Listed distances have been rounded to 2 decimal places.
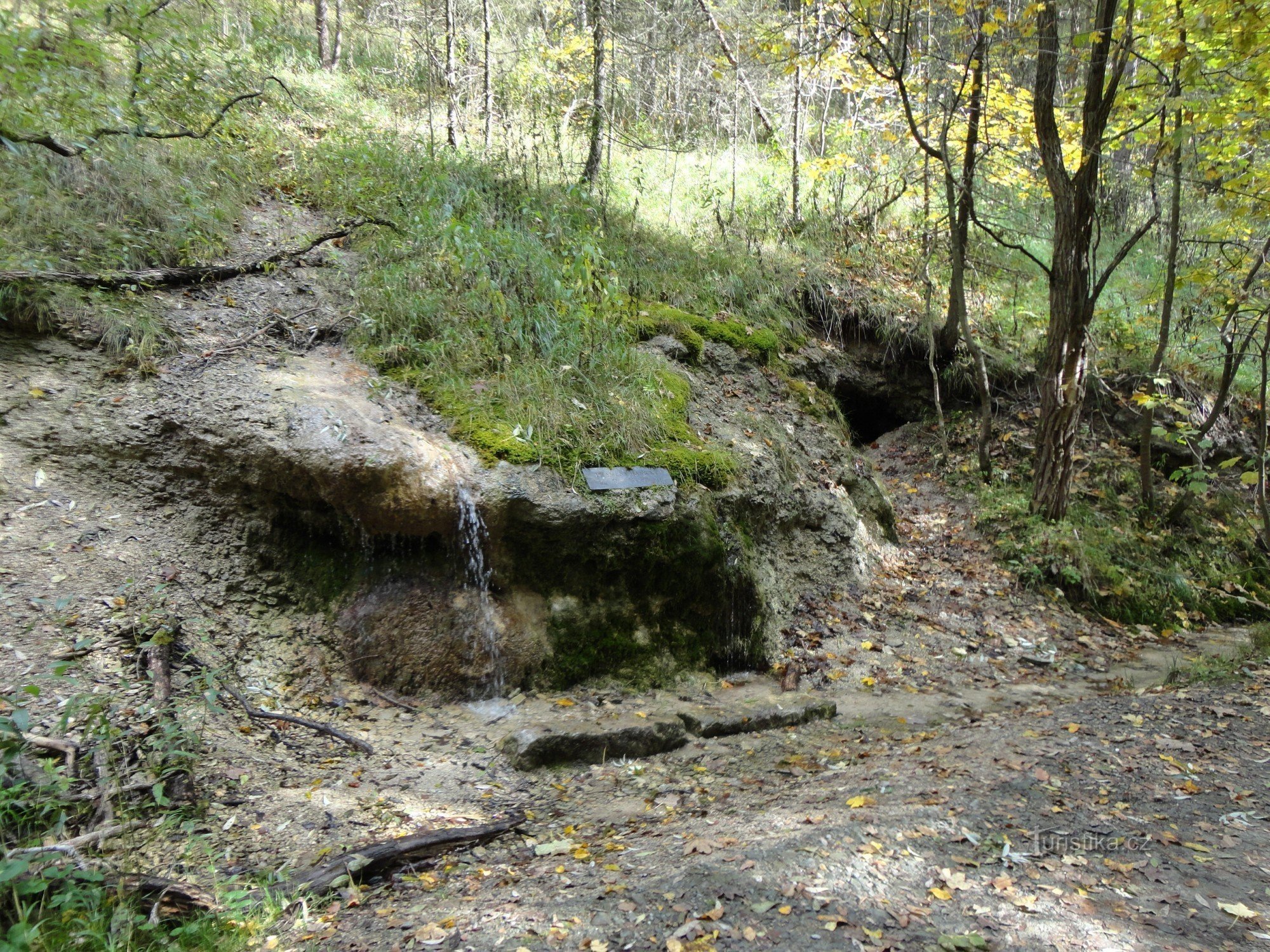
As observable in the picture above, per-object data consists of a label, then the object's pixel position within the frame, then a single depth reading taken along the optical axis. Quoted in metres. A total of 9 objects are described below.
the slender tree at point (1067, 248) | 7.41
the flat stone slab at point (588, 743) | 4.53
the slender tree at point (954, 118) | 8.09
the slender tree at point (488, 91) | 9.75
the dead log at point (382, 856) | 3.03
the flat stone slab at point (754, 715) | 5.15
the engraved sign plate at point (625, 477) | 5.71
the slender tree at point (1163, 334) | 7.58
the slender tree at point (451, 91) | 9.91
